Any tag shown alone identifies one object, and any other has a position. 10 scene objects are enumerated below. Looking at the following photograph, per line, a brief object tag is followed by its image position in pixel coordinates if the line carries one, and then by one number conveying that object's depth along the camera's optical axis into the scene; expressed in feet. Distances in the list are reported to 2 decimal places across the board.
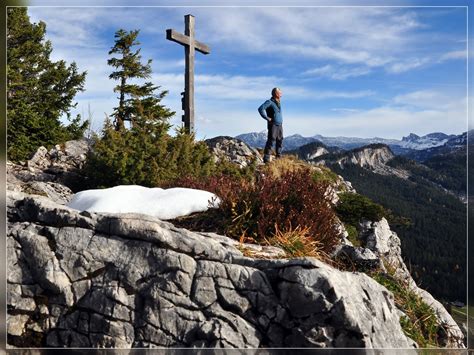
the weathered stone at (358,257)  22.07
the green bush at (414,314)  18.70
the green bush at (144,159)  31.55
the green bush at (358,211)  31.12
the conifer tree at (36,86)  48.39
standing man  36.96
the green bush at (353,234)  28.94
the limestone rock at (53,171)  29.50
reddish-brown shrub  21.38
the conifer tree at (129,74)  57.26
